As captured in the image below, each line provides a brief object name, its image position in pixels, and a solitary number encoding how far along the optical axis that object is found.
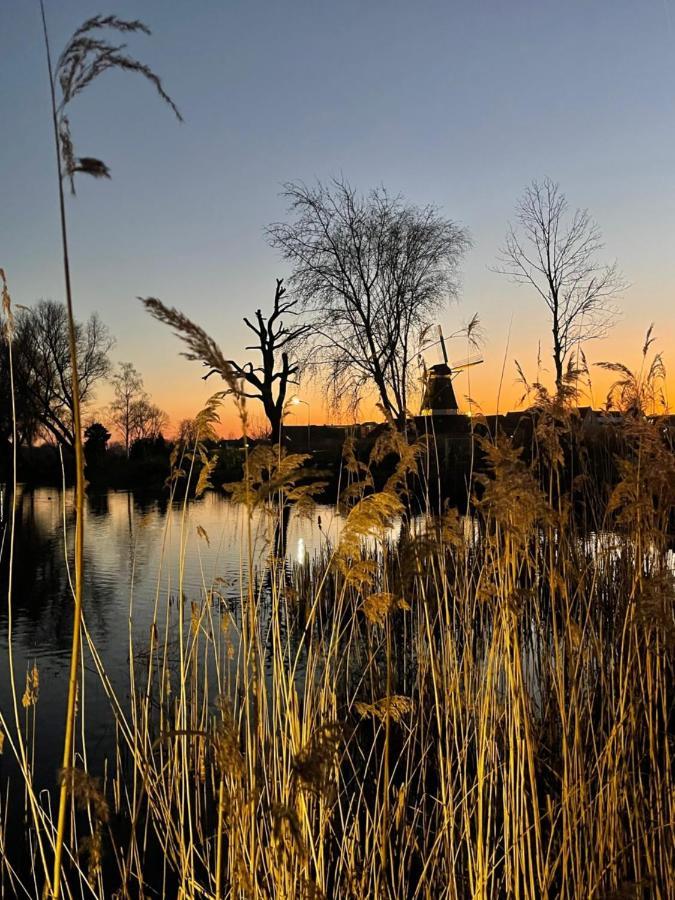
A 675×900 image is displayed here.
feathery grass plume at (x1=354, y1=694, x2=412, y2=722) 1.48
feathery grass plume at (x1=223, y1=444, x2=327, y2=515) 1.23
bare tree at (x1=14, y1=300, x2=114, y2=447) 28.42
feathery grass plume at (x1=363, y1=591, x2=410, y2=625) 1.47
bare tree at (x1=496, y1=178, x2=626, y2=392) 19.17
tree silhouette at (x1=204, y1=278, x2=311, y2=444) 24.98
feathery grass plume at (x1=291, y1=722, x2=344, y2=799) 1.05
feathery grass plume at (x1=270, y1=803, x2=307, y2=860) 1.02
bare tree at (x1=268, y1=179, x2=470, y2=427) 21.12
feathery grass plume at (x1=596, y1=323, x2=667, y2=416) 2.74
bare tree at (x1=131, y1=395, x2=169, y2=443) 31.50
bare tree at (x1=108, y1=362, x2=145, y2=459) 34.96
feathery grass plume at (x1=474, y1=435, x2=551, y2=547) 1.60
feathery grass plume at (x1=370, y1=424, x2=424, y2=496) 2.13
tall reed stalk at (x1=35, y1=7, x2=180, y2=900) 0.81
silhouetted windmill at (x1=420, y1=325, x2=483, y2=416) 26.05
